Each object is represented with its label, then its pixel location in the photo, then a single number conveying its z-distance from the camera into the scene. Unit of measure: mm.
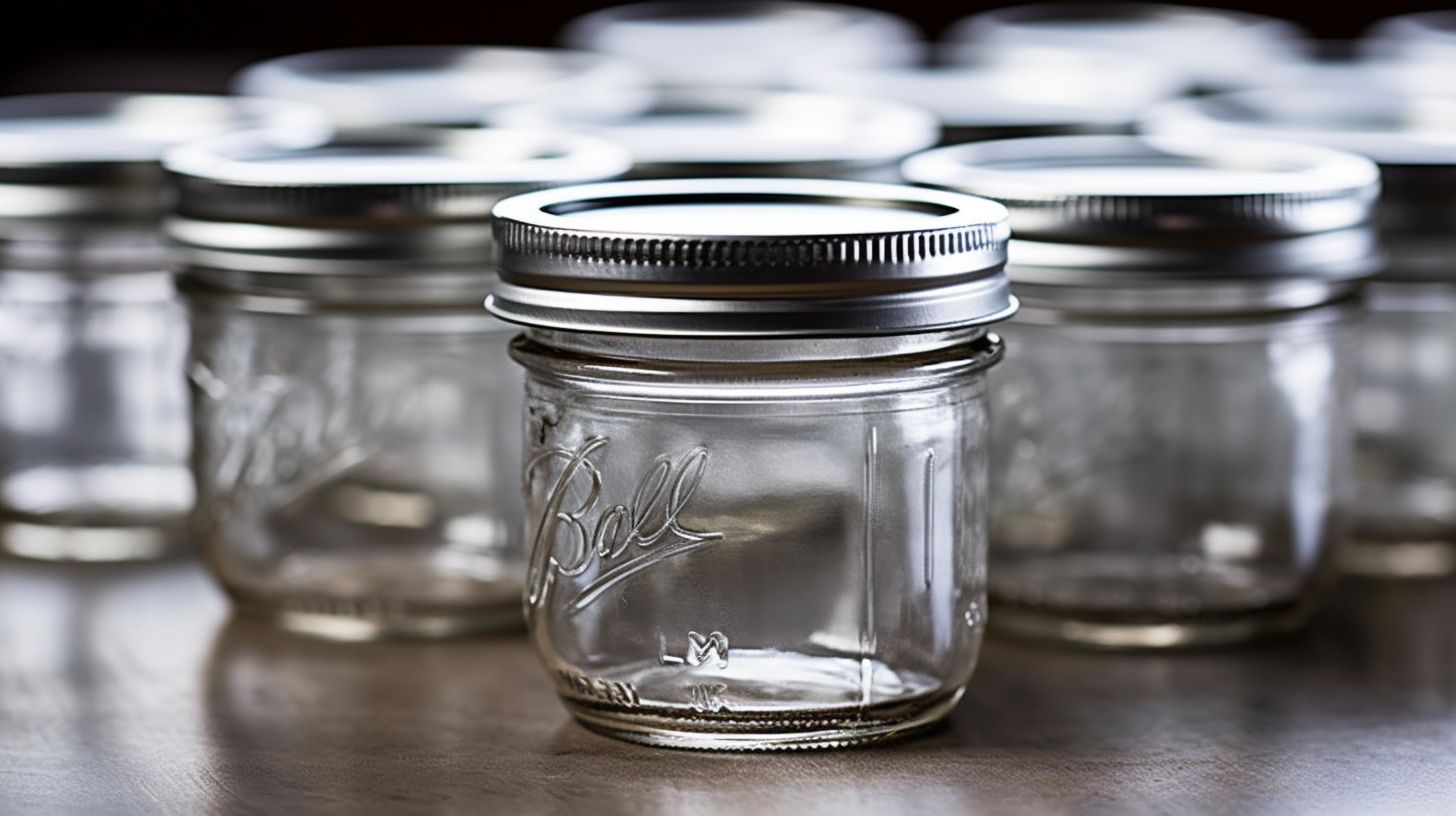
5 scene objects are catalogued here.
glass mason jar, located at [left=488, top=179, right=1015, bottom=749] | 478
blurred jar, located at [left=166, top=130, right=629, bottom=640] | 547
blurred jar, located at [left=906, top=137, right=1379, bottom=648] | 540
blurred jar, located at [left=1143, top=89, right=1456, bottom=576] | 594
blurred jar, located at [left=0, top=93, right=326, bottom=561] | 610
